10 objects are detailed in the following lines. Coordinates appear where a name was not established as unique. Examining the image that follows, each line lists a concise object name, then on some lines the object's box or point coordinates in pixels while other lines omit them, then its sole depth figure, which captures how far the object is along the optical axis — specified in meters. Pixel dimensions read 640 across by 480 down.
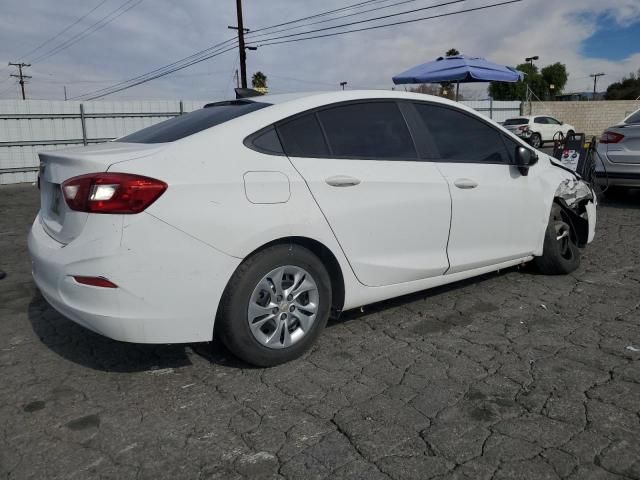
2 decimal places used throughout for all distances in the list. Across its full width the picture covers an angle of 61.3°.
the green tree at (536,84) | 51.09
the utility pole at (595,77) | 83.69
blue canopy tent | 12.97
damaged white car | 2.61
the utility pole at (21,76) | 57.44
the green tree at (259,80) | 51.03
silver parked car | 7.70
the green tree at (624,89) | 54.00
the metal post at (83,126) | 15.68
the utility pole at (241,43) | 26.89
